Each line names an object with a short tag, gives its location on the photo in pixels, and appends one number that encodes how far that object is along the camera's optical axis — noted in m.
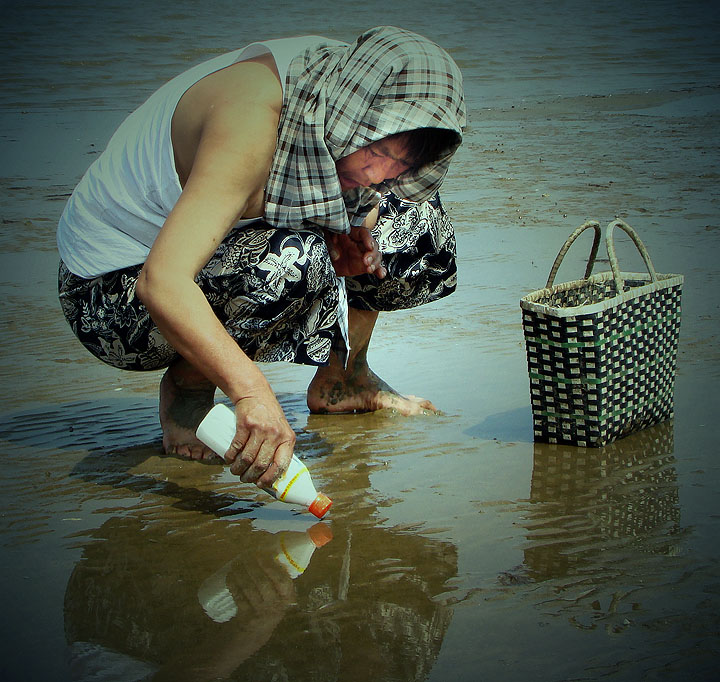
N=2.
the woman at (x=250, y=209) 3.20
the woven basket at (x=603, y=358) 3.45
